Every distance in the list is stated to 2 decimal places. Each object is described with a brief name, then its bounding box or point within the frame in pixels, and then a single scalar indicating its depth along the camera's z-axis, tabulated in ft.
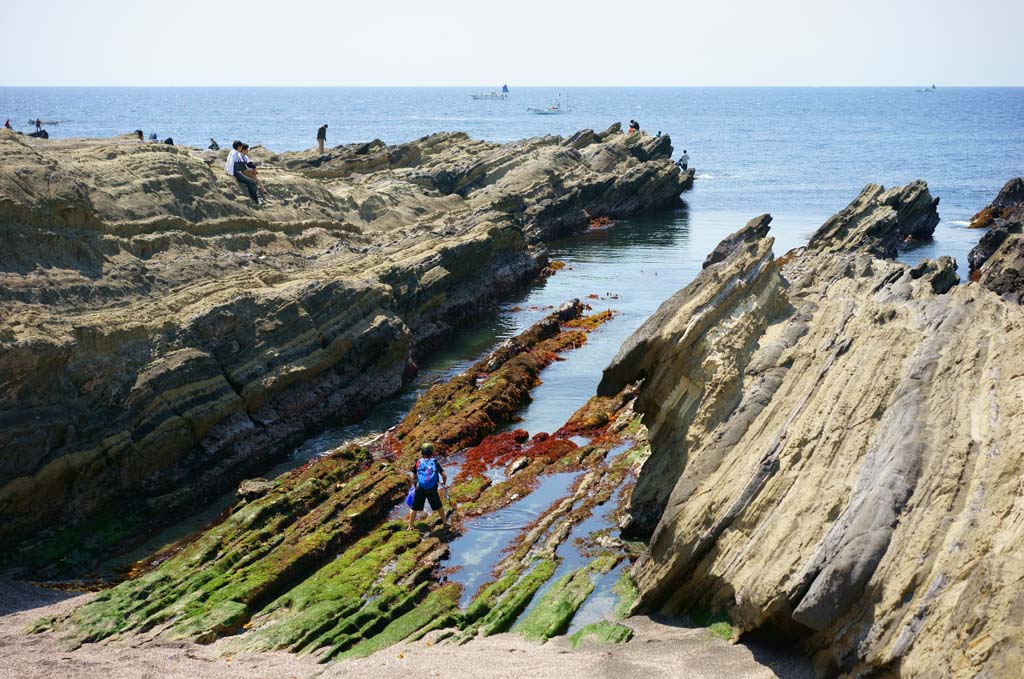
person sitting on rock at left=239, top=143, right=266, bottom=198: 110.42
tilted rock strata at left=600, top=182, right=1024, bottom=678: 37.58
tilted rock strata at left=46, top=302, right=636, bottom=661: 51.24
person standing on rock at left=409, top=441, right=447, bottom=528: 64.54
